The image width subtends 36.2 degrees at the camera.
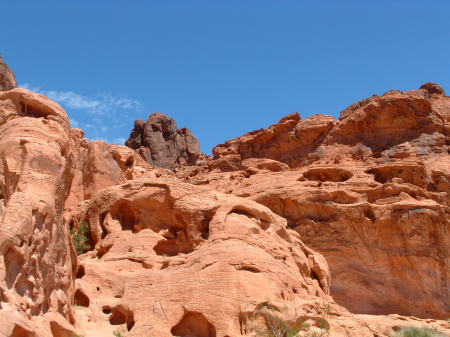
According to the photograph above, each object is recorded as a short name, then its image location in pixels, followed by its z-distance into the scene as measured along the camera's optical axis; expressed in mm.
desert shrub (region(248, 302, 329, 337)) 17266
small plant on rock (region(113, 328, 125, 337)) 17391
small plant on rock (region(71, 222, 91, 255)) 23672
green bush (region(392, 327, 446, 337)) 20408
